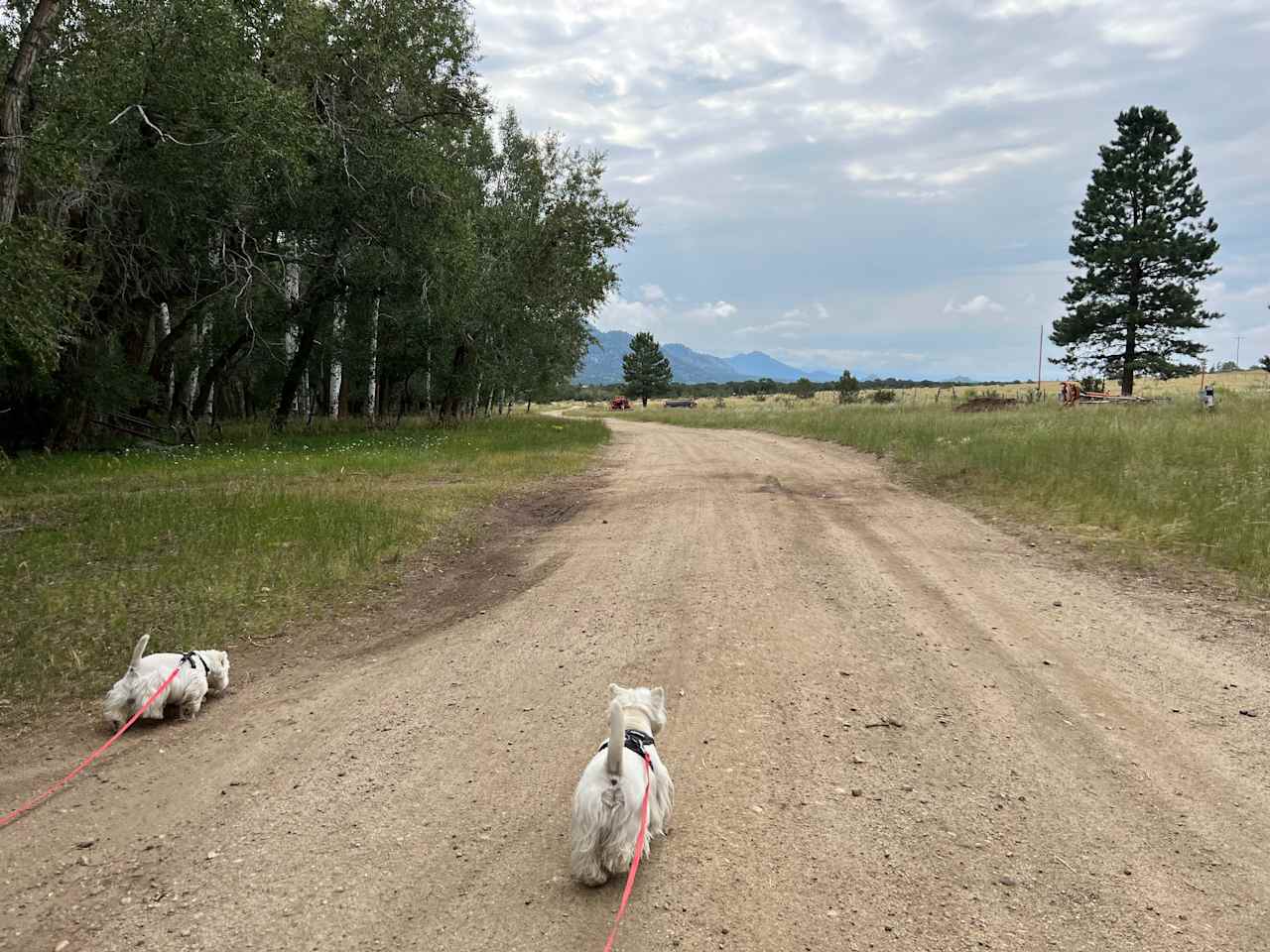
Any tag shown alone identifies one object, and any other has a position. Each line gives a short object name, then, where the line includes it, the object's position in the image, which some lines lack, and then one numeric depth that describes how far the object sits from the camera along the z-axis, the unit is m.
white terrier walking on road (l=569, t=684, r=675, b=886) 2.85
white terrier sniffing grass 4.43
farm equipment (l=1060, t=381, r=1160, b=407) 25.73
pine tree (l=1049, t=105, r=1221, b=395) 36.53
